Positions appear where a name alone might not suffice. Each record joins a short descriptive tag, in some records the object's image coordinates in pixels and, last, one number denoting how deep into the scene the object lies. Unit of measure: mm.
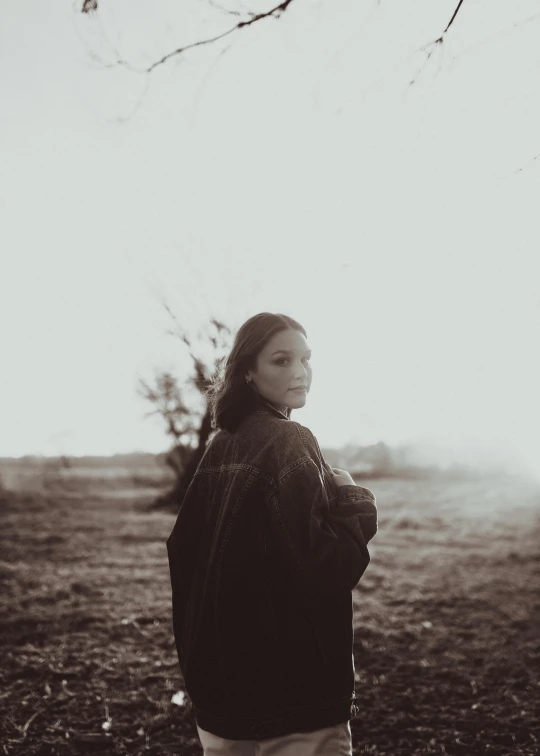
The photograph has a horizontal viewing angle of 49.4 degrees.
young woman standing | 1721
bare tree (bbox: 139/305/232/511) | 5922
